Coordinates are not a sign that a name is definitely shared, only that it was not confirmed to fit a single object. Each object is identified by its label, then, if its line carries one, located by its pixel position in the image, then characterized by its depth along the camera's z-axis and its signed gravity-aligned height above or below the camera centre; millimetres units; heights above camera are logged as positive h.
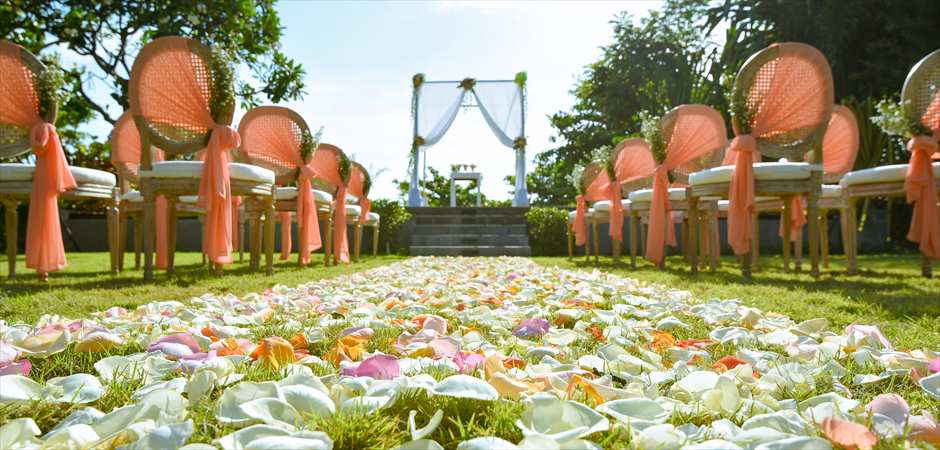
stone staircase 9898 +19
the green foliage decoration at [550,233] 10547 -5
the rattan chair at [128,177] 4957 +561
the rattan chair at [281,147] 5676 +889
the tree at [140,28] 9359 +3509
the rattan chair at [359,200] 7611 +472
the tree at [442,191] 17016 +1279
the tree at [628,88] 13008 +3910
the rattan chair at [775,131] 3861 +740
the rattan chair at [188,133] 3645 +694
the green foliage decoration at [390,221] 10664 +231
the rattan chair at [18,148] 3631 +584
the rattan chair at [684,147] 5398 +857
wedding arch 13672 +3105
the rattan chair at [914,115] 3920 +817
